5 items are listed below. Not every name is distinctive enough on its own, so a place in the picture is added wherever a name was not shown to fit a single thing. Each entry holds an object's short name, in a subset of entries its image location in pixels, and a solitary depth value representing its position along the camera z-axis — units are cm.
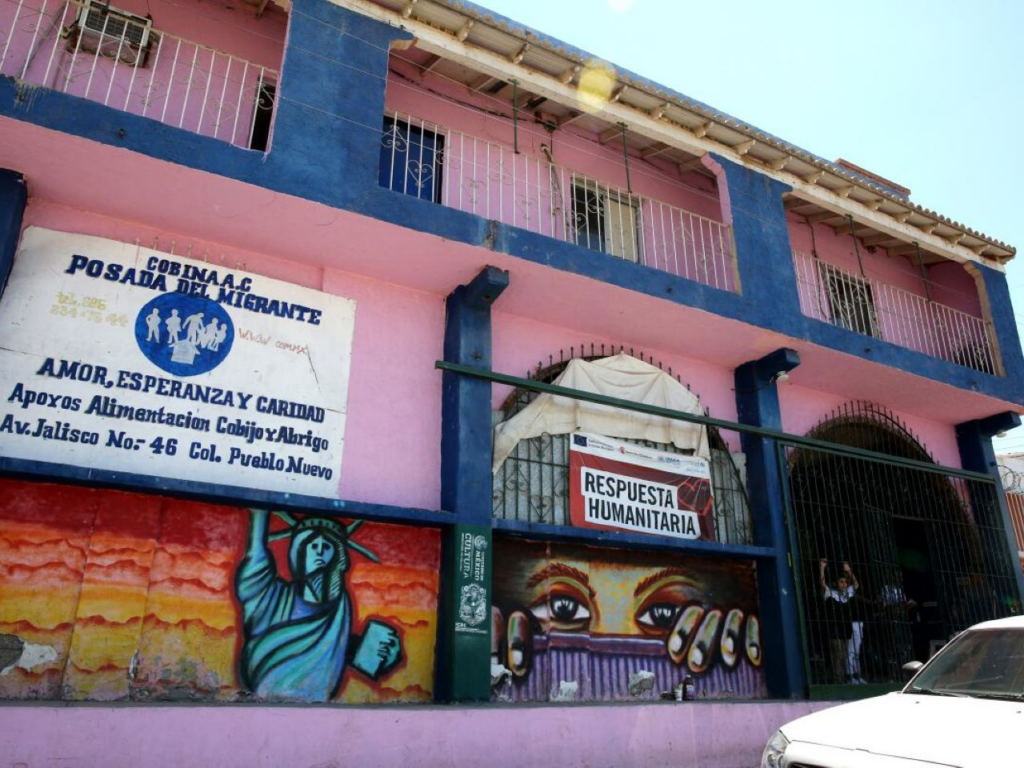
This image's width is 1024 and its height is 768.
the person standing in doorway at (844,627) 945
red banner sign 834
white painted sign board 627
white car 338
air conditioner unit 750
